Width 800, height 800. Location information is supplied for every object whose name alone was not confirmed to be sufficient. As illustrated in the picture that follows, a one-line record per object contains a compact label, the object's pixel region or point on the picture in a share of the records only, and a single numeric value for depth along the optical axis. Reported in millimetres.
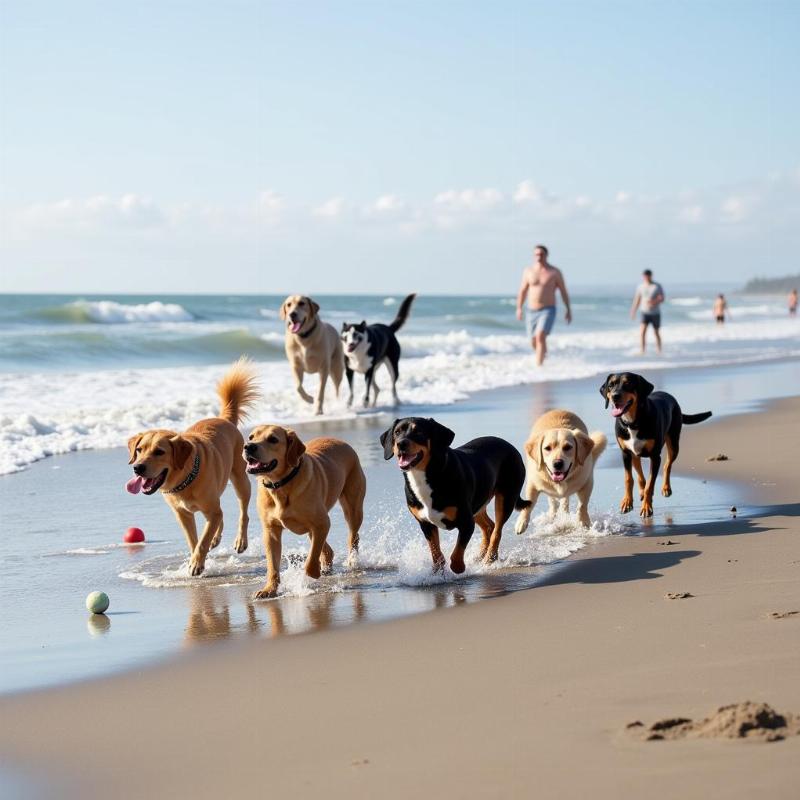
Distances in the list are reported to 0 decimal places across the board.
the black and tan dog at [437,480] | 6121
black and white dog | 15727
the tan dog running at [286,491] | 5898
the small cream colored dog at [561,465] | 7031
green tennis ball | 5547
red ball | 7309
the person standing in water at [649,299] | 24734
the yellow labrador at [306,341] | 14445
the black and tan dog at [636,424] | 7926
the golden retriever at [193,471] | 6359
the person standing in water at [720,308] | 42969
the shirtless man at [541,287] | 18641
